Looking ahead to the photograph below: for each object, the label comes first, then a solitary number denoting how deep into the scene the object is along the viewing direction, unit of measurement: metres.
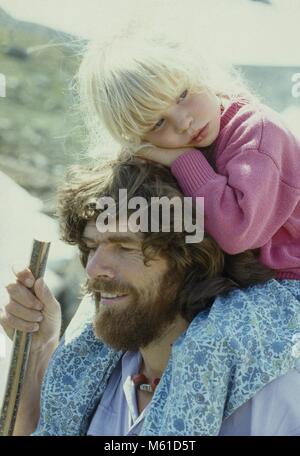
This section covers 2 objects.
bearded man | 2.13
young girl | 2.13
